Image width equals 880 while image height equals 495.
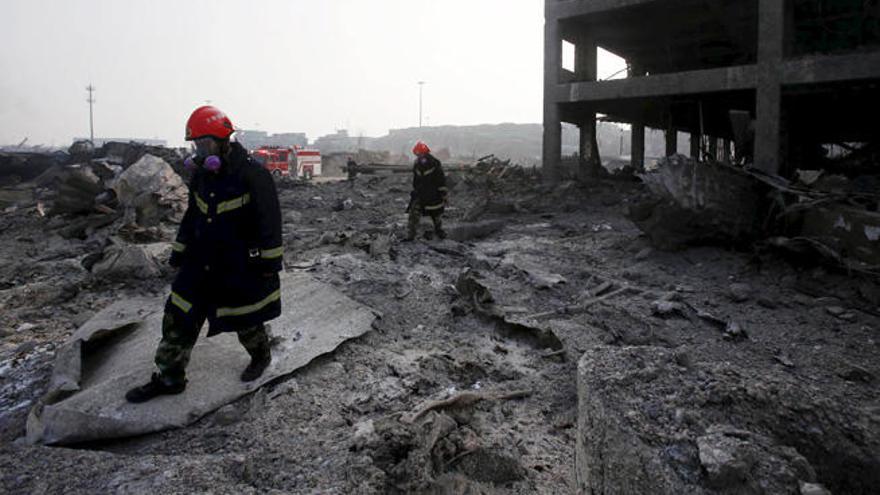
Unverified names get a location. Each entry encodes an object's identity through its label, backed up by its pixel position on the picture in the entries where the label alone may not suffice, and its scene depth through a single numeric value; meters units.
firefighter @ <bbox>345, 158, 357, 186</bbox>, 18.76
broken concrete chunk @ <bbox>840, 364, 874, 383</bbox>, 3.82
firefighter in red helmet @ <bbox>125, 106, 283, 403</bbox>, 2.99
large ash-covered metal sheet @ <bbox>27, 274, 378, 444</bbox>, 2.78
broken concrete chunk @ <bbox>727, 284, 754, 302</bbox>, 5.55
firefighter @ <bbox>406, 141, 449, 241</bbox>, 7.92
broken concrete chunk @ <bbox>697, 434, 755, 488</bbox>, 1.57
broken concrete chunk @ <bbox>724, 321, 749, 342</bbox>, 4.58
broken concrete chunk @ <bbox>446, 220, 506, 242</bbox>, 8.97
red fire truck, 24.41
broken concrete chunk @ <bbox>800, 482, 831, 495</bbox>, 1.48
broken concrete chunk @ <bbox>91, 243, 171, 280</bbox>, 5.84
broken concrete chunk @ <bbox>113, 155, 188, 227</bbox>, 8.62
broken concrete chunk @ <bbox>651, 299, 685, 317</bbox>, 5.07
